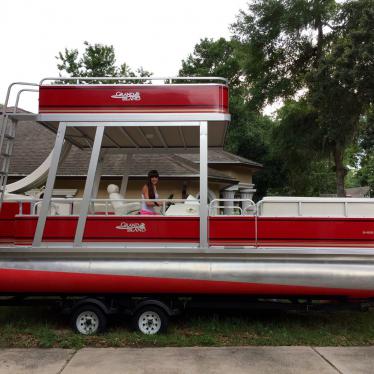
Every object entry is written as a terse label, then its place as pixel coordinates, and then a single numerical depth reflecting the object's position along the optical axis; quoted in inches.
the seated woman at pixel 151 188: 272.2
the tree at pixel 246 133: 1132.5
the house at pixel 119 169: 585.3
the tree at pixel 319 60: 624.4
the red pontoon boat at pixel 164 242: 229.6
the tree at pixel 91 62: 1115.0
